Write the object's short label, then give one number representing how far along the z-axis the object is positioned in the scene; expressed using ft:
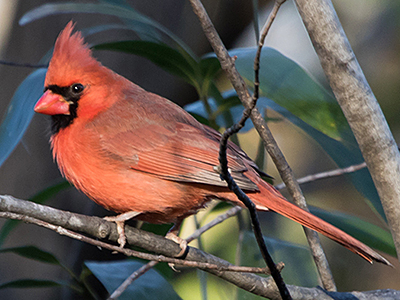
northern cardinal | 12.39
